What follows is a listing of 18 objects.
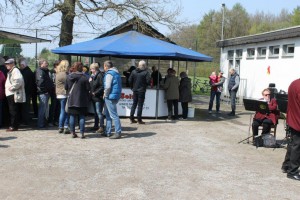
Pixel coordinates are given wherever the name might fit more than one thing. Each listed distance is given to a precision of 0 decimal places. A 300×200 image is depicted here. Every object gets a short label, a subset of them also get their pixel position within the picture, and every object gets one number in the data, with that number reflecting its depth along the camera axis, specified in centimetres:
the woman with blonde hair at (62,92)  911
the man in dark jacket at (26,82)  960
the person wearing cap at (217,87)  1415
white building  1625
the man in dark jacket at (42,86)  953
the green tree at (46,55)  2002
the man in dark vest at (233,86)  1400
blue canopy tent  1164
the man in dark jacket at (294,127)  621
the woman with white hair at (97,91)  915
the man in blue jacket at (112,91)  864
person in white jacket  884
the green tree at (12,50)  2039
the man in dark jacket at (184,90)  1241
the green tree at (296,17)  5354
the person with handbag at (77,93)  840
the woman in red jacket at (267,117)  881
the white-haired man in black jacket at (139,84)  1090
